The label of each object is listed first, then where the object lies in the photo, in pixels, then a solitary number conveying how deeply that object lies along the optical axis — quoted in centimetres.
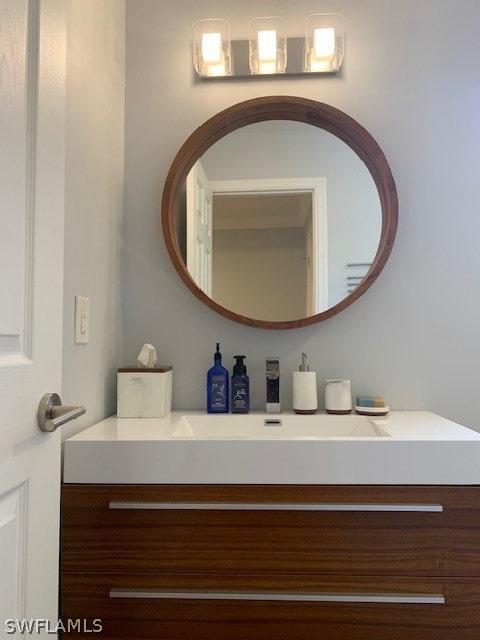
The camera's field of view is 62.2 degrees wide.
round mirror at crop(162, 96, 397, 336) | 127
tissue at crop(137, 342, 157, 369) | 119
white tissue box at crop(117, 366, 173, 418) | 115
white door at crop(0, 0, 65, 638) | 55
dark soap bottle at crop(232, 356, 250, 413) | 122
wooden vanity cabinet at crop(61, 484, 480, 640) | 85
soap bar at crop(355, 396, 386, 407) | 117
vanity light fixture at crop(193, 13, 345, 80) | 130
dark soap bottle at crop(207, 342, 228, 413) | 123
